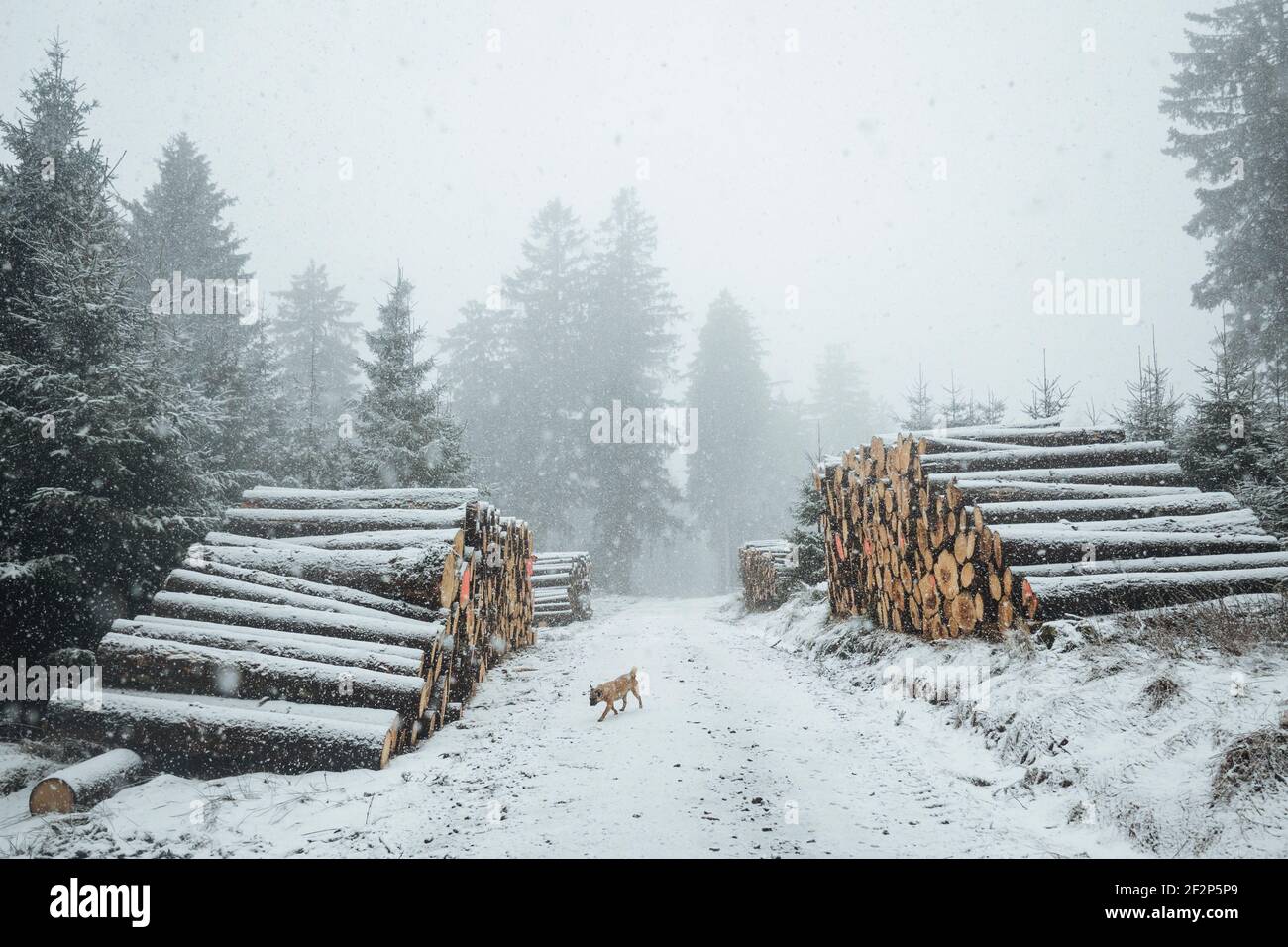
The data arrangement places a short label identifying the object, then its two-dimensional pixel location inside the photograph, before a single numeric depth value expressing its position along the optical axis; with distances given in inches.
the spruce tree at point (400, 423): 706.8
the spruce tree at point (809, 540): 610.9
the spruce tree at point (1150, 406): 474.3
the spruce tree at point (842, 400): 1881.2
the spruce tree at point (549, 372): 1277.1
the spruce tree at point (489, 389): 1291.8
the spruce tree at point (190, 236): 861.8
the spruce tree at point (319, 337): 1309.1
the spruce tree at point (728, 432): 1493.6
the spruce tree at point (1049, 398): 570.9
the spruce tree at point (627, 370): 1258.0
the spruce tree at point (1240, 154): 738.2
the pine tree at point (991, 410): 702.8
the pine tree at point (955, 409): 677.3
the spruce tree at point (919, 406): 704.4
